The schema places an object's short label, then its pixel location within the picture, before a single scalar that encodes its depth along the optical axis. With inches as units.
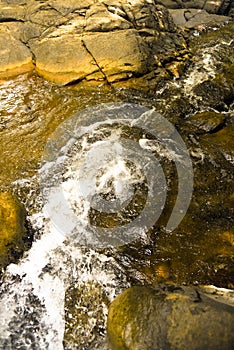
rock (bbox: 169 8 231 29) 558.0
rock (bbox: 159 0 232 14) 617.6
